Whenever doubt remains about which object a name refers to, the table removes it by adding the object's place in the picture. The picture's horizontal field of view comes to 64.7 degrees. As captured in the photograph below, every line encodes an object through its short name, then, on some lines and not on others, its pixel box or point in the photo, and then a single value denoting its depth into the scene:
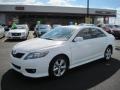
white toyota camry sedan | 2.65
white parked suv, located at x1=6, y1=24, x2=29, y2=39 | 8.59
